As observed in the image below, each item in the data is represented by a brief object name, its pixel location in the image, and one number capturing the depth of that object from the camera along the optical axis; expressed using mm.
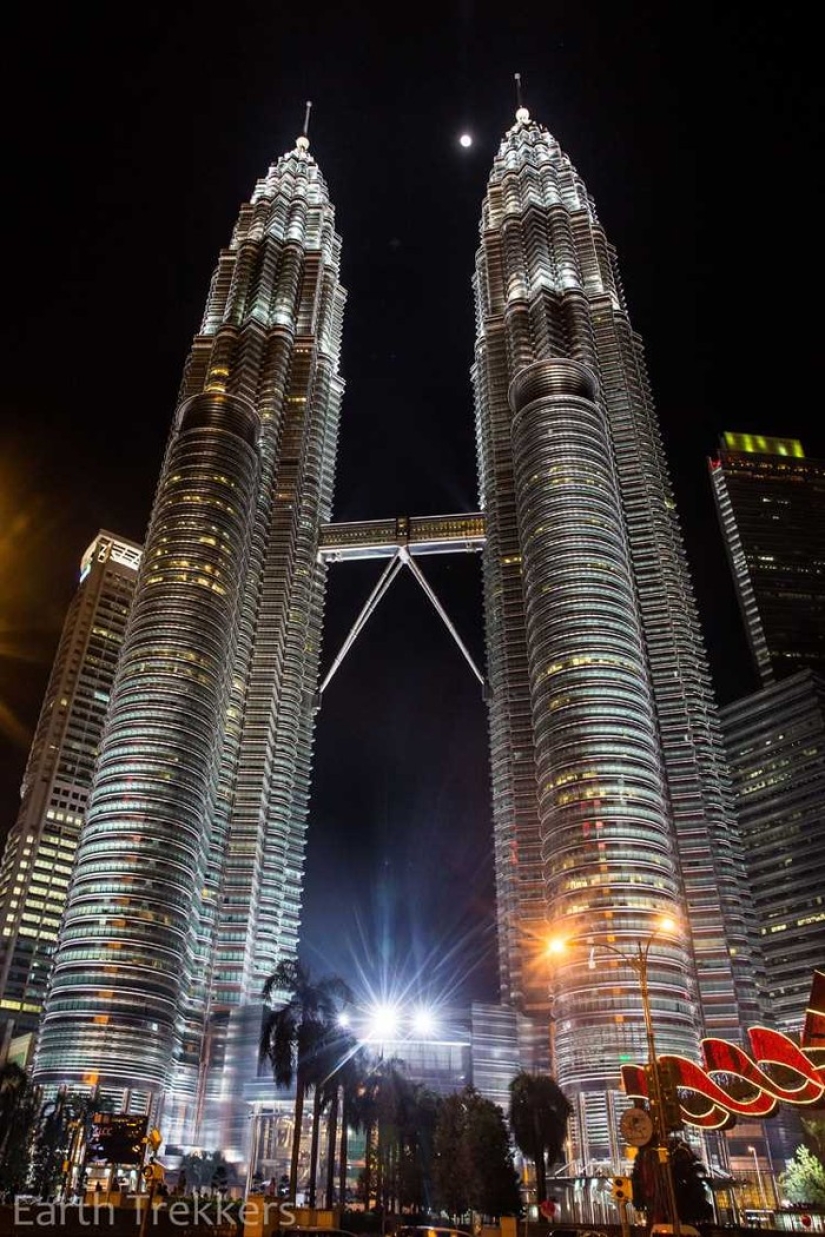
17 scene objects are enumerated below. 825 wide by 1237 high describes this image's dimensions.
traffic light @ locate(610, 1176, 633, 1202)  33375
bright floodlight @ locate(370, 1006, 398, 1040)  157875
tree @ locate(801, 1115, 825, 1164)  97812
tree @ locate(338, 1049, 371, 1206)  83875
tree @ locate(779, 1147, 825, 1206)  90125
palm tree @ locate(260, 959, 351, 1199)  78000
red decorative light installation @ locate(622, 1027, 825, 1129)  45562
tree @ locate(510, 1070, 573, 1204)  93500
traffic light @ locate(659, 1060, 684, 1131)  37750
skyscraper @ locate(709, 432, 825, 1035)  191000
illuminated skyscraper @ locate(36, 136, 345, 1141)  148750
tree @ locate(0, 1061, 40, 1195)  84562
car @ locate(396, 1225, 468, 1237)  35812
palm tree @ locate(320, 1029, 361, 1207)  81438
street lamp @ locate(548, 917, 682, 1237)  33394
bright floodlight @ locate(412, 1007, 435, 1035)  173875
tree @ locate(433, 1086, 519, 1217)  69375
